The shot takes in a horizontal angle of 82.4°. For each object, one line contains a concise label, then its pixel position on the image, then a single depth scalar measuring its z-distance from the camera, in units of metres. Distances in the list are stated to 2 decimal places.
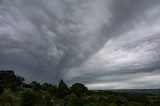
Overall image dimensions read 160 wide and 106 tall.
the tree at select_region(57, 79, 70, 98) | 48.73
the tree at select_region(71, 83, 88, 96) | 48.72
